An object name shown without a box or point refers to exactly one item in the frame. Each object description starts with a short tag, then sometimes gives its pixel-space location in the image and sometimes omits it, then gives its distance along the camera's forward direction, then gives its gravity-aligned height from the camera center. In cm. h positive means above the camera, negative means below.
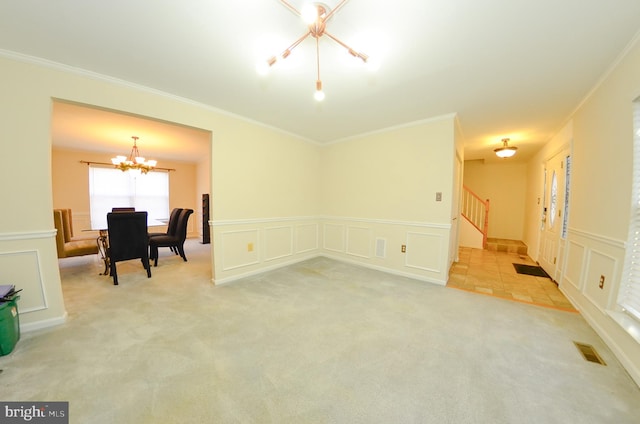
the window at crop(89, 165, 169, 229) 573 +12
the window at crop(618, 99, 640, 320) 166 -29
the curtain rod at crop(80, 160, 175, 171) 550 +86
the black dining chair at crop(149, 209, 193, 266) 405 -81
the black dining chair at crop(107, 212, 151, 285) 305 -62
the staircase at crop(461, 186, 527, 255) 529 -51
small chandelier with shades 449 +70
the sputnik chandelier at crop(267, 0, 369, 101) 128 +116
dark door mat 365 -118
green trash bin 165 -100
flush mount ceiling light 424 +105
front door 329 -16
